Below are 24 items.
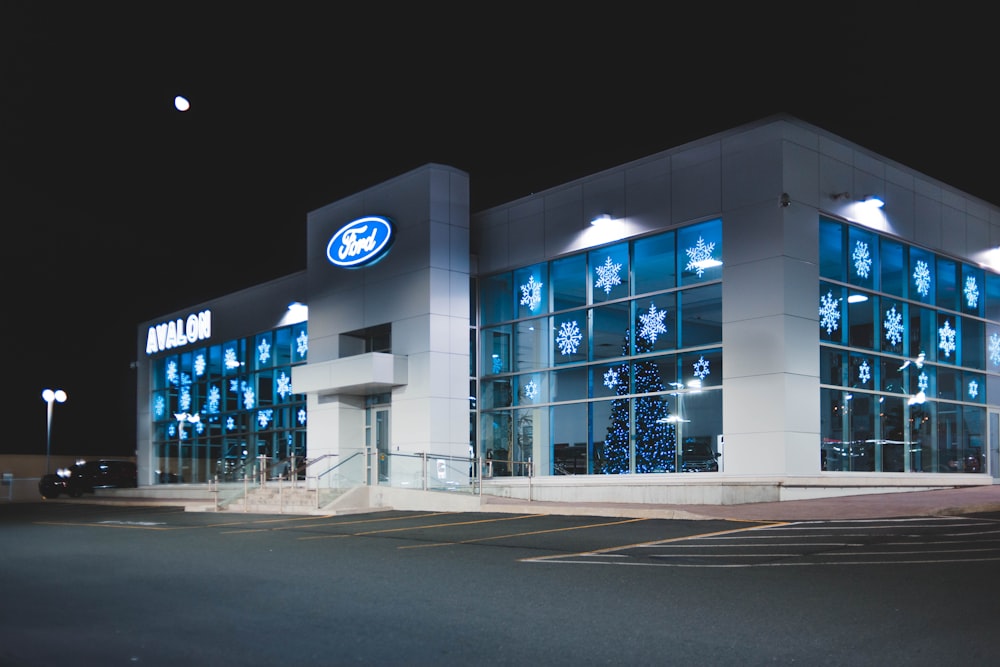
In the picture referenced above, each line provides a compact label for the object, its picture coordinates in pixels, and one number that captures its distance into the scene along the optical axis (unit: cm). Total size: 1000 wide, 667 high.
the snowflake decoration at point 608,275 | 2347
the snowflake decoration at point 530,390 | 2520
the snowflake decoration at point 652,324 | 2244
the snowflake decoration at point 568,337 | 2434
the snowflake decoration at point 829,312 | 2089
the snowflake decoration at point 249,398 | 3491
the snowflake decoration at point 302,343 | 3231
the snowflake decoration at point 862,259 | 2202
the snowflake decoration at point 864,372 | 2164
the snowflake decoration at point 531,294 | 2541
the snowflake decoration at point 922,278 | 2377
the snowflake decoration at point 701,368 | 2120
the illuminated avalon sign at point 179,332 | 3747
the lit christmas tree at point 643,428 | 2198
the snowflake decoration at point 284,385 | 3328
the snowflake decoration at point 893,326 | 2278
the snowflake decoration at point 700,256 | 2148
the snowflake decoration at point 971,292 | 2538
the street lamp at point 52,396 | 4100
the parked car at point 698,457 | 2088
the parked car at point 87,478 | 3984
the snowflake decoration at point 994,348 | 2594
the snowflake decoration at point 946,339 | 2439
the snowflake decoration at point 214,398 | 3700
